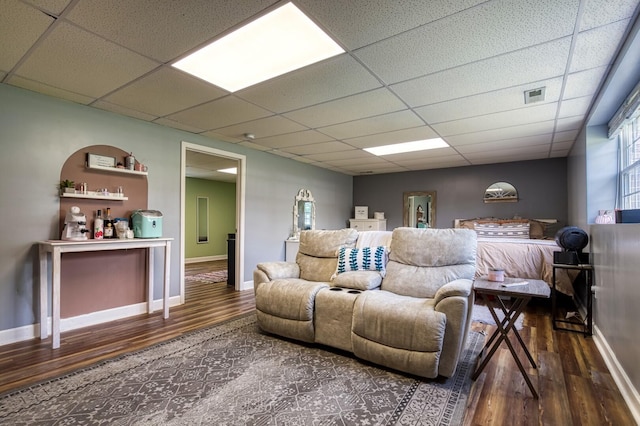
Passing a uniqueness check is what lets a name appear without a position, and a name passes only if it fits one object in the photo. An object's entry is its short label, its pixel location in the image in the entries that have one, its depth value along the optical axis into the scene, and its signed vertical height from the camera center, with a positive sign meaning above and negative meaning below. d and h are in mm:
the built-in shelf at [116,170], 3274 +494
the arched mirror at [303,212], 5968 +69
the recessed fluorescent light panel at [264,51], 1919 +1169
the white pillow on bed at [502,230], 5715 -268
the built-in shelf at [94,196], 3043 +193
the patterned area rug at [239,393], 1731 -1124
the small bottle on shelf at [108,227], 3299 -126
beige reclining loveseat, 2107 -665
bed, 3904 -584
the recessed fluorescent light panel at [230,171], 6746 +996
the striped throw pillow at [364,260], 3043 -437
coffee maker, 2990 -104
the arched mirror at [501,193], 6020 +443
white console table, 2680 -351
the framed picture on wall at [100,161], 3236 +583
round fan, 3170 -239
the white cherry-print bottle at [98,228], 3205 -132
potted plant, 3039 +285
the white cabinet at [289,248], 5723 -599
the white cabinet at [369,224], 7219 -201
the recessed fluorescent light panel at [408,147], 4594 +1080
